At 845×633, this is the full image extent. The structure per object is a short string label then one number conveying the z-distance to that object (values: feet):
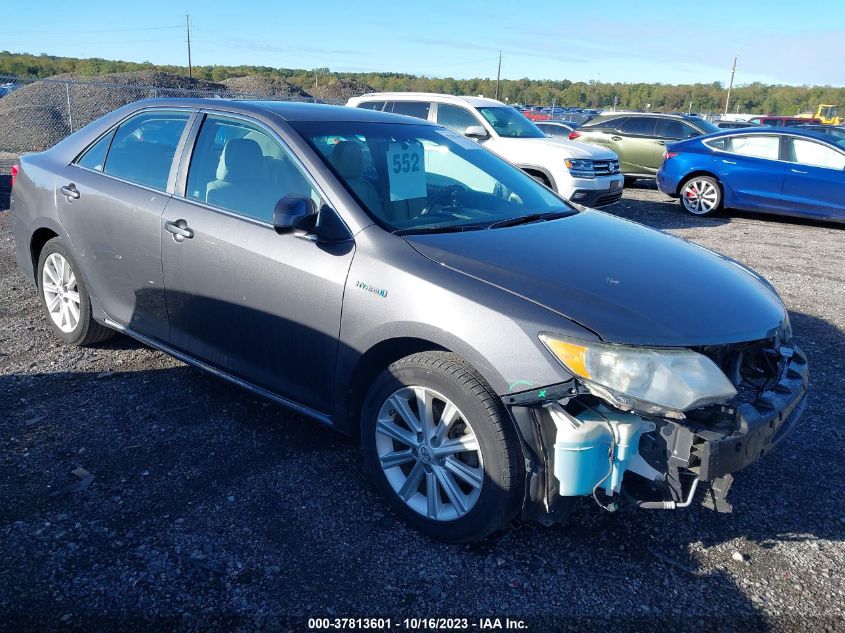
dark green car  50.90
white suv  33.40
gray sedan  8.30
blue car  35.40
